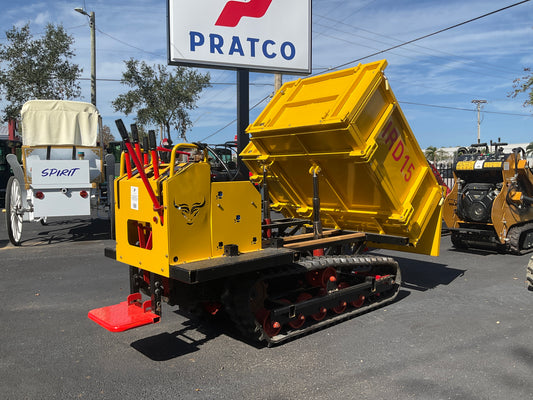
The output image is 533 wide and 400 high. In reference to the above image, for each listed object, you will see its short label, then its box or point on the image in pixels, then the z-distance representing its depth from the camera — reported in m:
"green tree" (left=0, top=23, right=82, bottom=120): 19.06
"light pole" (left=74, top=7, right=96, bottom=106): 20.89
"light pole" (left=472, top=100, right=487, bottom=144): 68.68
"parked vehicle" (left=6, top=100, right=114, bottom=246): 9.33
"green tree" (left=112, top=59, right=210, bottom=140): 26.14
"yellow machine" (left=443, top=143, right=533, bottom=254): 8.79
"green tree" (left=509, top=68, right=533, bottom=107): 18.31
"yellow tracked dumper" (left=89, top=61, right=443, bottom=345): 4.07
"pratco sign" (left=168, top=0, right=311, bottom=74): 7.77
